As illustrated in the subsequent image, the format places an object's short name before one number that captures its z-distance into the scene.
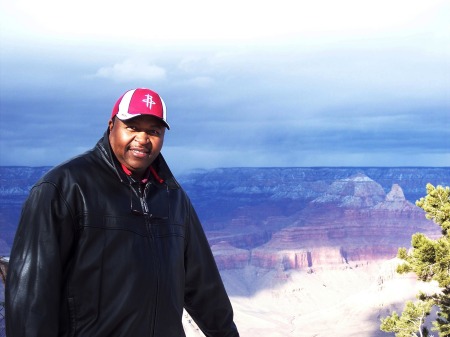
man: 2.41
